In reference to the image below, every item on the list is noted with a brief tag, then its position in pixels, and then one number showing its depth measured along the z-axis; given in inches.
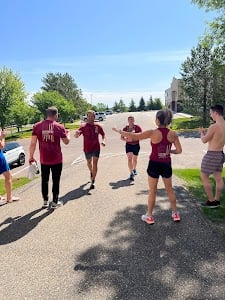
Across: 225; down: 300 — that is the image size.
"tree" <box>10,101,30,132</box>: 964.8
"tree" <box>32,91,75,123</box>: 1213.2
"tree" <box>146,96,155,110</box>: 3494.8
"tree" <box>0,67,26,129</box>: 970.9
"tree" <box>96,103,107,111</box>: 3883.5
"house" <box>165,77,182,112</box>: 2391.5
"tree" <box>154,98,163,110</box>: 3492.5
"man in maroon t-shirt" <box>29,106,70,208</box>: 165.3
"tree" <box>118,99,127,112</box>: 3792.9
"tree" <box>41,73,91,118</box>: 2571.0
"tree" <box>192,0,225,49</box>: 390.4
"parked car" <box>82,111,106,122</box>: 1654.0
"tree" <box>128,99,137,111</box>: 3660.4
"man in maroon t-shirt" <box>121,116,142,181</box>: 244.0
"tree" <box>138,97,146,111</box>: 3534.9
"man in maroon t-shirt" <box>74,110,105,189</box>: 218.6
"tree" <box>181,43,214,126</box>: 891.1
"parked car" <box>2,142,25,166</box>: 391.4
